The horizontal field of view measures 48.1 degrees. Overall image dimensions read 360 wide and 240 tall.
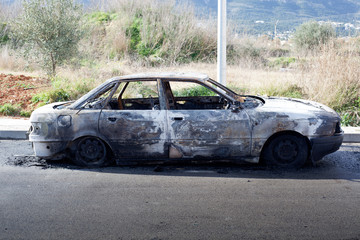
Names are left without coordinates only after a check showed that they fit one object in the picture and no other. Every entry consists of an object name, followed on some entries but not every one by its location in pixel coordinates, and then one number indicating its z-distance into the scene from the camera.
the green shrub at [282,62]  18.21
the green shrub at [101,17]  23.22
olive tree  13.00
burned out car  6.11
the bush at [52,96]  10.99
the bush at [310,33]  23.81
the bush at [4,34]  22.88
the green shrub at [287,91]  11.05
